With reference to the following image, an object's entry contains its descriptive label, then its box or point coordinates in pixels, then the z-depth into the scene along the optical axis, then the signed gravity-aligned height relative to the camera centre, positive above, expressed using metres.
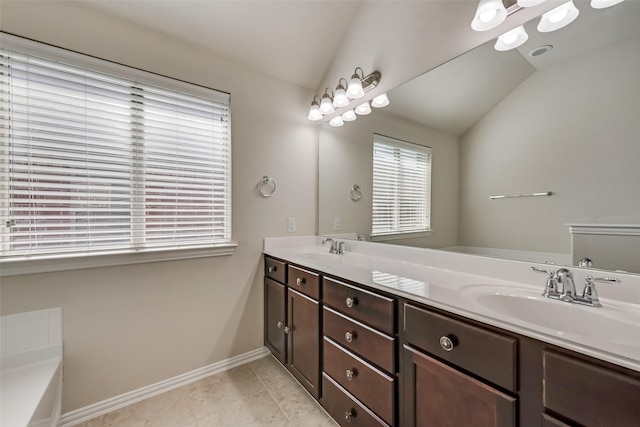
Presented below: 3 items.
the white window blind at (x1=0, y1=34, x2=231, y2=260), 1.38 +0.32
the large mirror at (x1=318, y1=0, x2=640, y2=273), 0.98 +0.31
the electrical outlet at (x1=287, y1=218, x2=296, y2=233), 2.30 -0.11
